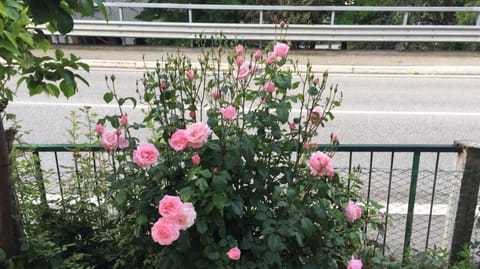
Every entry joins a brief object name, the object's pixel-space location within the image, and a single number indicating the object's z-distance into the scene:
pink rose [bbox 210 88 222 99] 2.07
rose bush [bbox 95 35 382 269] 1.83
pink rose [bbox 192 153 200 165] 1.73
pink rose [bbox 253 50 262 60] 2.02
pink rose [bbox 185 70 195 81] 2.00
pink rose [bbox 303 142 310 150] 2.04
